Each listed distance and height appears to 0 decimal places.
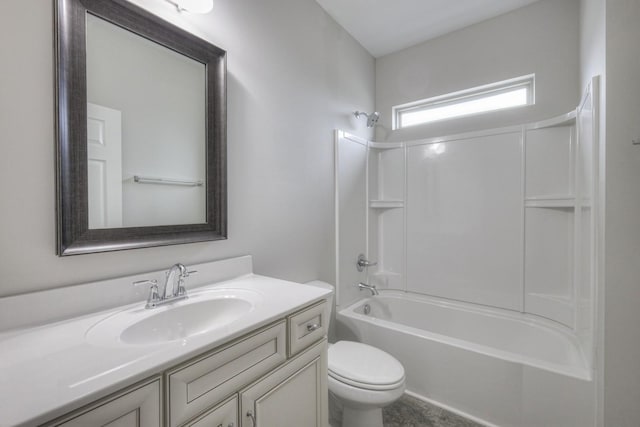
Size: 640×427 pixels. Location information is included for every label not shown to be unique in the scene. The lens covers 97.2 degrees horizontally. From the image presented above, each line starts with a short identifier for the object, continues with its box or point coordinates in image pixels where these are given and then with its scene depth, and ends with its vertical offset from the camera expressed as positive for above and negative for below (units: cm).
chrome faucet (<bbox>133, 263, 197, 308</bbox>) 105 -30
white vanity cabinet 61 -49
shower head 251 +84
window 224 +95
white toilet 136 -85
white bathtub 145 -94
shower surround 155 -42
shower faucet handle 253 -48
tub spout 241 -66
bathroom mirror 93 +32
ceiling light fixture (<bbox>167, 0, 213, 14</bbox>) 118 +88
